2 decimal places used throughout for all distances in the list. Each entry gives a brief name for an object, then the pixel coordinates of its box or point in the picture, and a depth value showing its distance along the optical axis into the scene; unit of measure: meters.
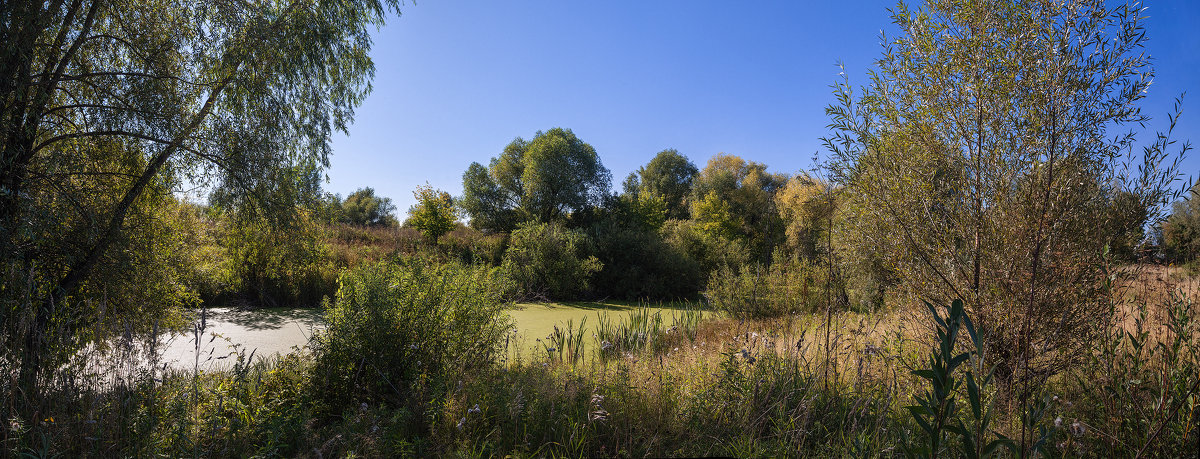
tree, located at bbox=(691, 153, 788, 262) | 24.90
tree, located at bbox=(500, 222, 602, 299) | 14.49
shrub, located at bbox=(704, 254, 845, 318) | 9.52
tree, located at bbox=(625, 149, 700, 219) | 36.38
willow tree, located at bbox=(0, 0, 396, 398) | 3.85
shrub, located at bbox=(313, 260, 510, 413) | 3.99
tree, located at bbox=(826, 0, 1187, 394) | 3.70
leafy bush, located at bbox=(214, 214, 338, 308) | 10.46
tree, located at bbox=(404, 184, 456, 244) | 18.81
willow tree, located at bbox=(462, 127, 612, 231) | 23.72
